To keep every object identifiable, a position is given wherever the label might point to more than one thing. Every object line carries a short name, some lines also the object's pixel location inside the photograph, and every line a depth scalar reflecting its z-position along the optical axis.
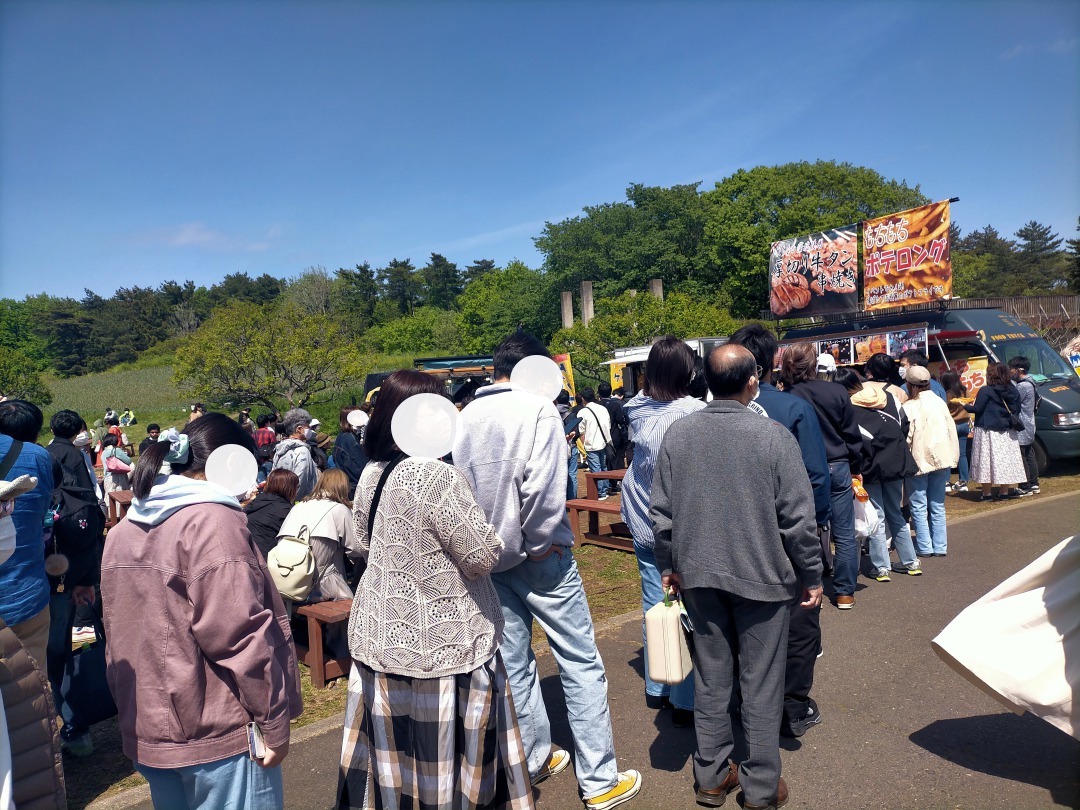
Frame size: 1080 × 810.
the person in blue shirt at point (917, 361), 8.13
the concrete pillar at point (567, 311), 37.66
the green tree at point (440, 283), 83.38
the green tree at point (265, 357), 28.19
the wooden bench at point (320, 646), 4.83
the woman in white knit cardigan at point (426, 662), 2.43
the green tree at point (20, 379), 37.34
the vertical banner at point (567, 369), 19.02
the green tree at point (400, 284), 81.44
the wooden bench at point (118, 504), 7.23
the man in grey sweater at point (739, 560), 2.94
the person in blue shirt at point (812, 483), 3.60
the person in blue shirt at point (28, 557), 3.44
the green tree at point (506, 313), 48.41
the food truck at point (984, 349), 10.09
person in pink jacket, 2.11
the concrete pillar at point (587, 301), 37.66
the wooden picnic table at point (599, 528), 7.87
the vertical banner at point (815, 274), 16.05
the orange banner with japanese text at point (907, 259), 13.46
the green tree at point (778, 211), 44.34
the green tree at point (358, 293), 75.56
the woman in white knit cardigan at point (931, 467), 6.65
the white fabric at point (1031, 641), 2.89
